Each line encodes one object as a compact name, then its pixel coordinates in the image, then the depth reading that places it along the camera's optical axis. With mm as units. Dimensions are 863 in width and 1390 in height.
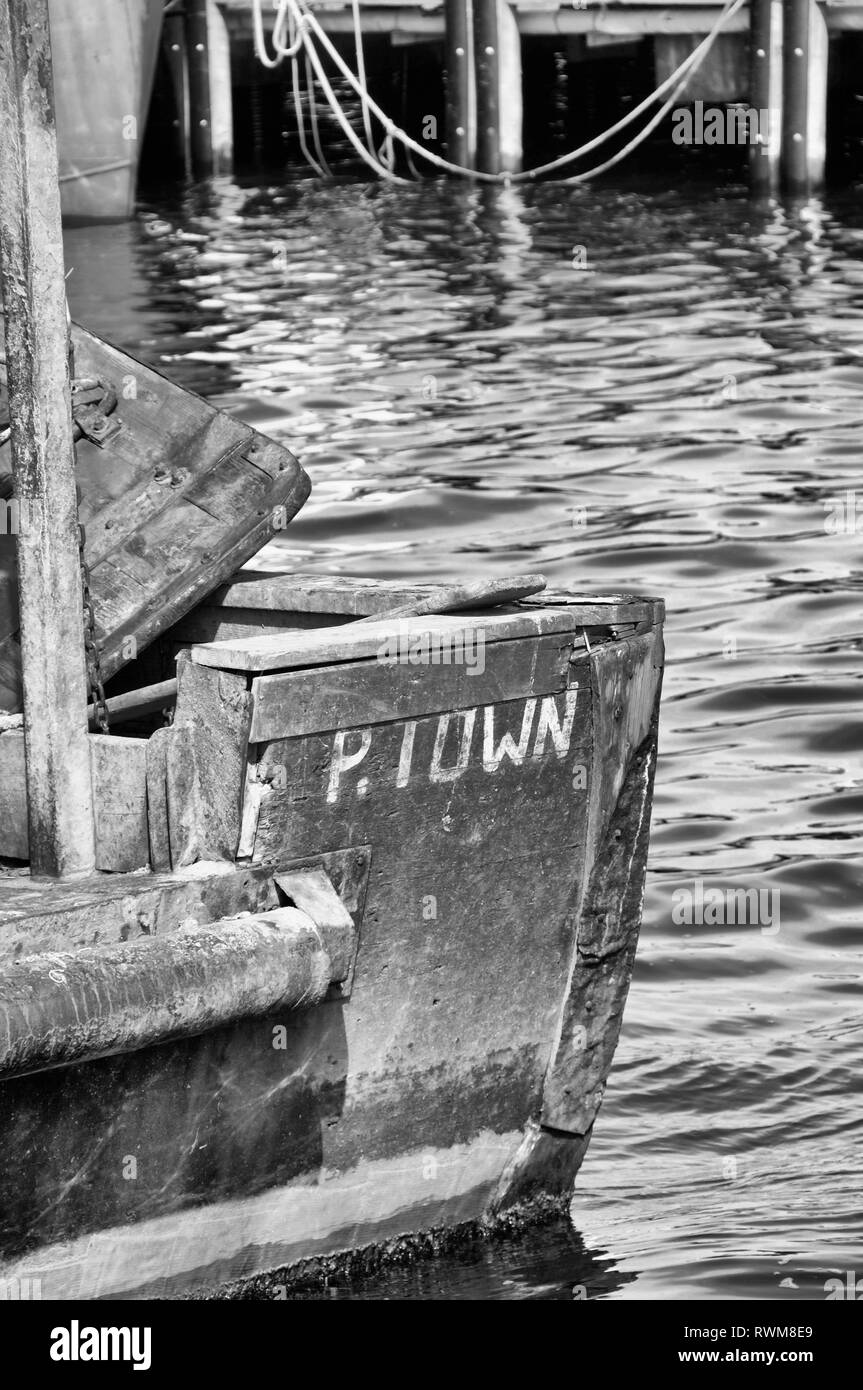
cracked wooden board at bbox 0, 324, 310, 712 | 6270
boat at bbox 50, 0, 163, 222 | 24125
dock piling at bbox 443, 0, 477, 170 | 25438
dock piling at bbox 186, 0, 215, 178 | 27484
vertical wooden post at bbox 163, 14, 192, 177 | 27906
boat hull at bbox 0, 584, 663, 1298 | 4926
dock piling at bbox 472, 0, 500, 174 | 25250
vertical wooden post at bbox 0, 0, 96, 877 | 5012
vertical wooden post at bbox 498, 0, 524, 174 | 25484
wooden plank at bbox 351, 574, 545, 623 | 5758
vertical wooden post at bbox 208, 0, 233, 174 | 27645
